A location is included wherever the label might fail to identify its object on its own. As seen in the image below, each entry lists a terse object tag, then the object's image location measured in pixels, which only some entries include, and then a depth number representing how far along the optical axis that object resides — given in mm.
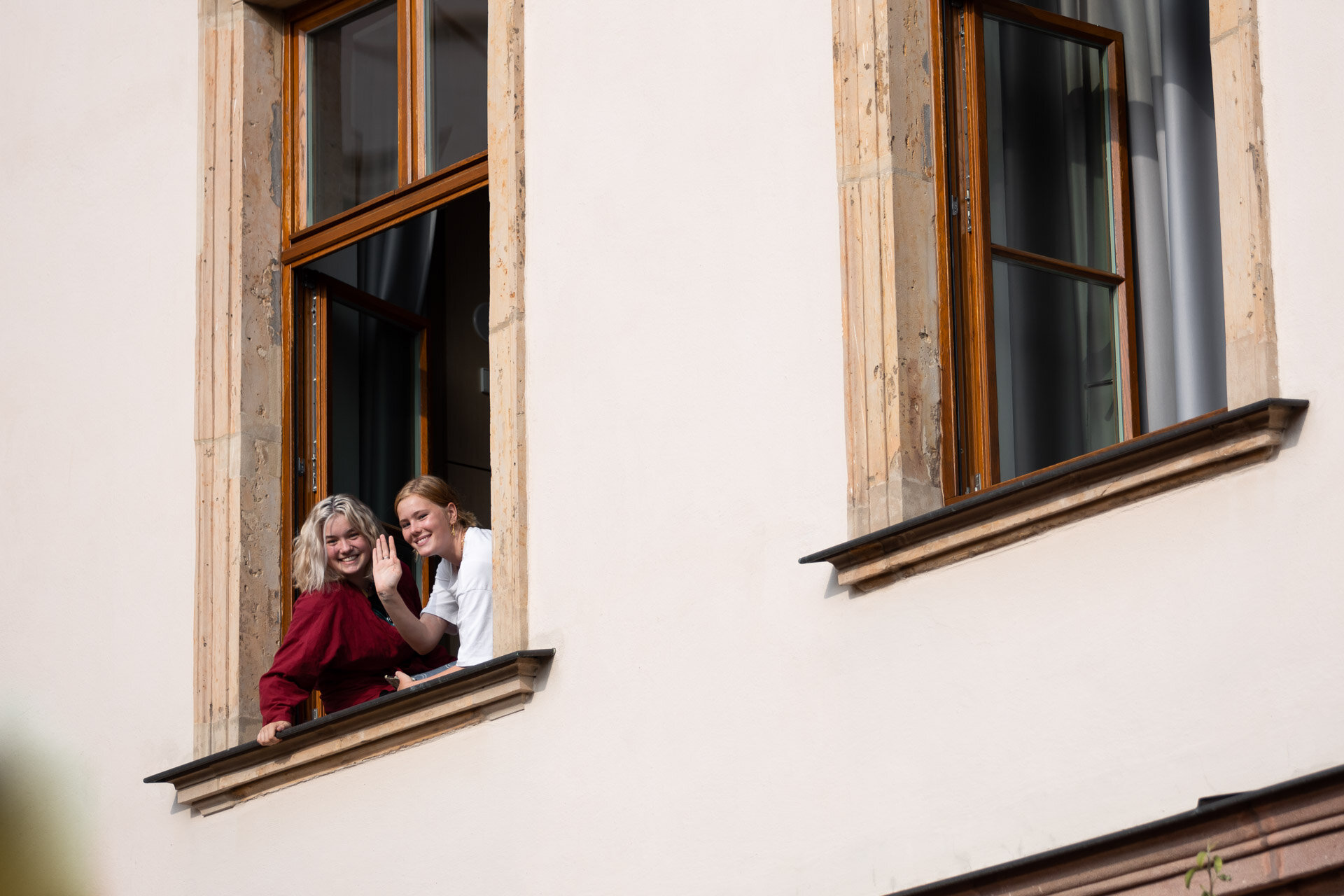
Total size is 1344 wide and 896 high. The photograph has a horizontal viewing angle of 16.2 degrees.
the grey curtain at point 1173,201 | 11766
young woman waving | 13978
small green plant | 9404
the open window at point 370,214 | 15233
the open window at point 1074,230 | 11865
